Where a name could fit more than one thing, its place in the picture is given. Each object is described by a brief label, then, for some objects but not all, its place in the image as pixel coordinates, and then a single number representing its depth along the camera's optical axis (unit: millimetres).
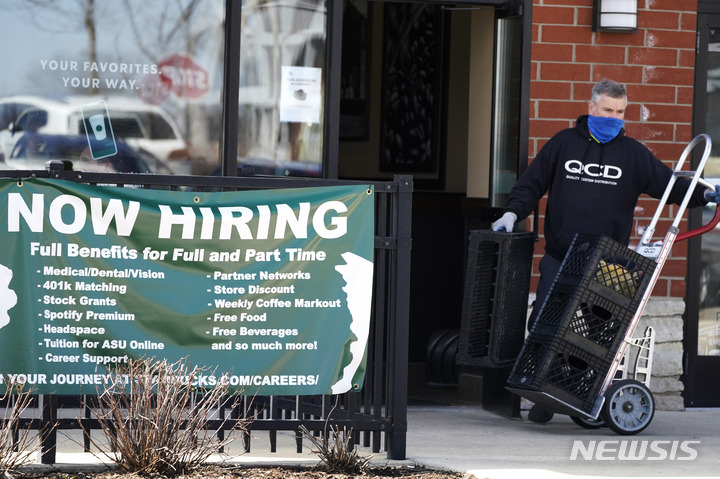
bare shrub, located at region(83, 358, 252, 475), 10453
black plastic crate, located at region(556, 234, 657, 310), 13734
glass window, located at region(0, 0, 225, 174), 14680
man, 14742
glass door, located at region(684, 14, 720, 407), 17047
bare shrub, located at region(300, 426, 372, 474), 11234
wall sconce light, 16375
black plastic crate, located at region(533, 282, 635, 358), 13742
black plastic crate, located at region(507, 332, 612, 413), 13781
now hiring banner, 10898
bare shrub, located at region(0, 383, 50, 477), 10383
